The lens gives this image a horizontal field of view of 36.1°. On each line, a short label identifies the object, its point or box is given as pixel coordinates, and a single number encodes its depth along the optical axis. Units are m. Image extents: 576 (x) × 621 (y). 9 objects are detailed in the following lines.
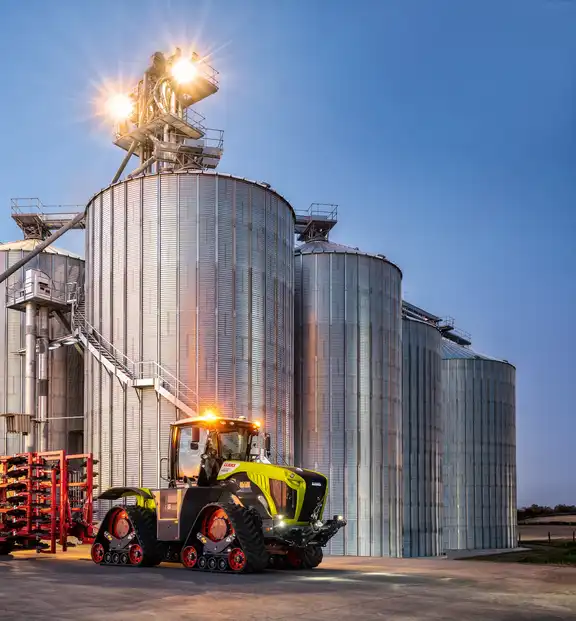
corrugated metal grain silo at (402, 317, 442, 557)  50.03
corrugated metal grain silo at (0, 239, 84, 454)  43.31
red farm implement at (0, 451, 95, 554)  28.42
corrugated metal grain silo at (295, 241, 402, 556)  42.75
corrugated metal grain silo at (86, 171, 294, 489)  35.31
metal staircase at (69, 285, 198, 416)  34.62
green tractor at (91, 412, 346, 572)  20.81
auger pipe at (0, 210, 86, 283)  42.81
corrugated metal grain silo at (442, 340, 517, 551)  60.78
